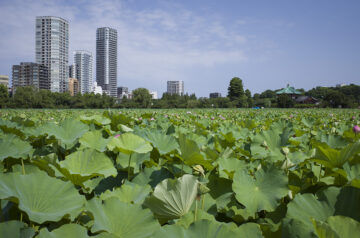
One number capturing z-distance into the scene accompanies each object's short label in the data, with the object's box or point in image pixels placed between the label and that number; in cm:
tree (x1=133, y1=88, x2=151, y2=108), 17329
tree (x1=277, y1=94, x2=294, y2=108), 15338
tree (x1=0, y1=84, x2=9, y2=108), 13577
